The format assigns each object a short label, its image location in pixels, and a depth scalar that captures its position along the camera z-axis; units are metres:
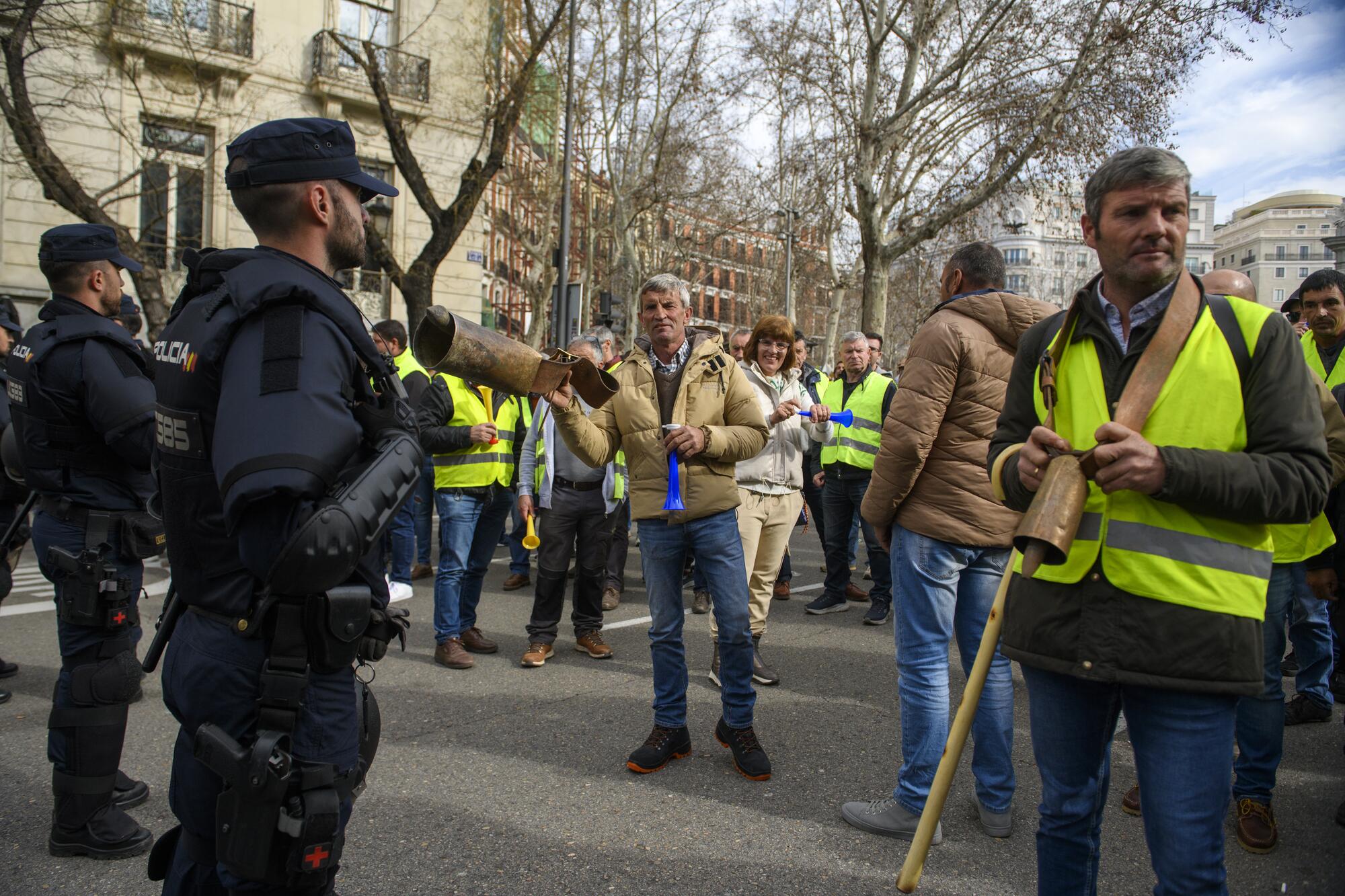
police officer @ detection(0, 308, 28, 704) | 4.83
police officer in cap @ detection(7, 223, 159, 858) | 3.29
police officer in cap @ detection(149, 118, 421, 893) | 1.80
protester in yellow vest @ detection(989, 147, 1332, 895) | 1.94
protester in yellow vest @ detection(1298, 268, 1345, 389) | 4.37
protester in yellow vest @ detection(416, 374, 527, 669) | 5.89
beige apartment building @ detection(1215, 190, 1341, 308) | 66.51
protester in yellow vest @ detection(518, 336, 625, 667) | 6.02
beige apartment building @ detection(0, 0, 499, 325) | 16.44
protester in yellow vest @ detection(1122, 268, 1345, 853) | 3.29
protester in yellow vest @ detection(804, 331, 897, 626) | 7.20
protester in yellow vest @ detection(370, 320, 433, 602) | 7.09
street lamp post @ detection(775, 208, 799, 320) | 30.12
